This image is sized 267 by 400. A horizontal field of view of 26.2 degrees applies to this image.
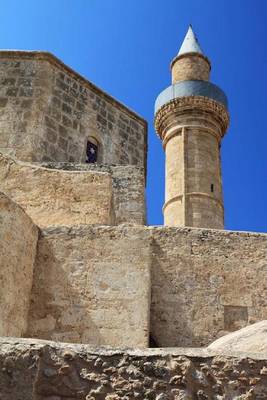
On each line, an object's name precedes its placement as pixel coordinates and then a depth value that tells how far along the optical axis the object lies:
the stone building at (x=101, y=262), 5.65
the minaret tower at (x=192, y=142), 17.16
